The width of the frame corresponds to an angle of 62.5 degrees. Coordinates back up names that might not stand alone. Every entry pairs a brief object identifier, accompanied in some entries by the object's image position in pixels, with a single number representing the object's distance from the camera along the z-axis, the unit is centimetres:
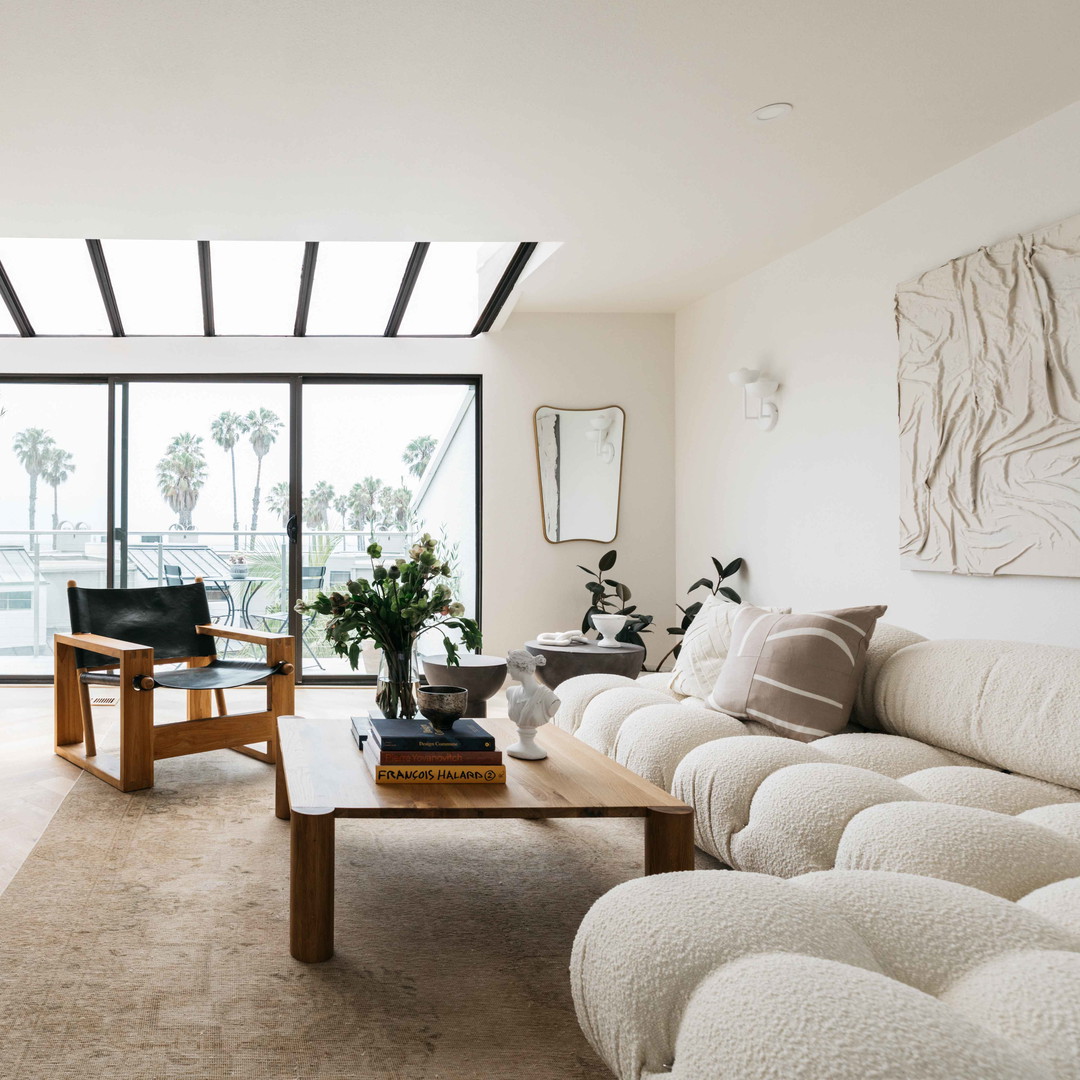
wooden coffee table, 189
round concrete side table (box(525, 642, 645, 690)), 411
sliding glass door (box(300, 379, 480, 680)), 562
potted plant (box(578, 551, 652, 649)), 535
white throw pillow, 309
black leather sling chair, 324
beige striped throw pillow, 259
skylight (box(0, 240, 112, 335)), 500
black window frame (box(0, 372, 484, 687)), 552
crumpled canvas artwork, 282
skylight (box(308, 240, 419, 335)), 505
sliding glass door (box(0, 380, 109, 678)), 554
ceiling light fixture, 288
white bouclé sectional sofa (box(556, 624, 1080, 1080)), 84
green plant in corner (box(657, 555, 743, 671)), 484
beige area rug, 158
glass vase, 259
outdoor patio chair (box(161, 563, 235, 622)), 556
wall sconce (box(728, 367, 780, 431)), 449
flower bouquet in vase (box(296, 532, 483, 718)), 251
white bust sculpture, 230
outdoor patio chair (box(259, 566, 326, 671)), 559
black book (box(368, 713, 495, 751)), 212
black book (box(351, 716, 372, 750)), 244
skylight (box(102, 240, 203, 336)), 502
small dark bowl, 226
